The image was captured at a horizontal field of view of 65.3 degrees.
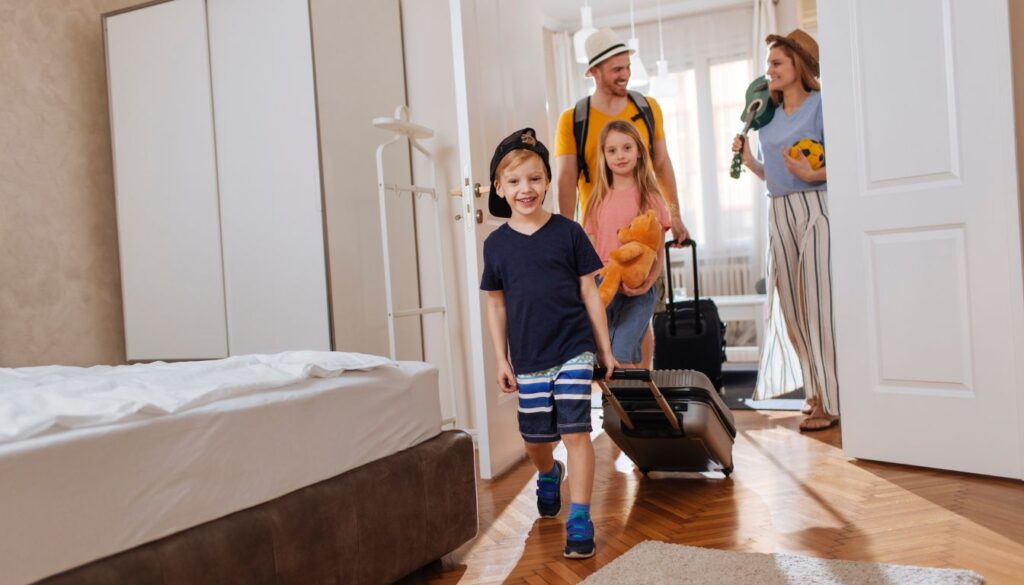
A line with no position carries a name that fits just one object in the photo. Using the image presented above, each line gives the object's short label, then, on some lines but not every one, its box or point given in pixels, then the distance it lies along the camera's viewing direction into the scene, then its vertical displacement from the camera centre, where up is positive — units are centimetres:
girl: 291 +26
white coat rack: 313 +41
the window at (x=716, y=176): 651 +79
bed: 119 -32
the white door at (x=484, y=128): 287 +60
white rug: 170 -68
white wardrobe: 336 +51
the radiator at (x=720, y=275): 653 -3
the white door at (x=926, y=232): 247 +9
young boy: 211 -7
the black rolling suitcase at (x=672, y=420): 241 -45
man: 326 +65
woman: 339 +19
